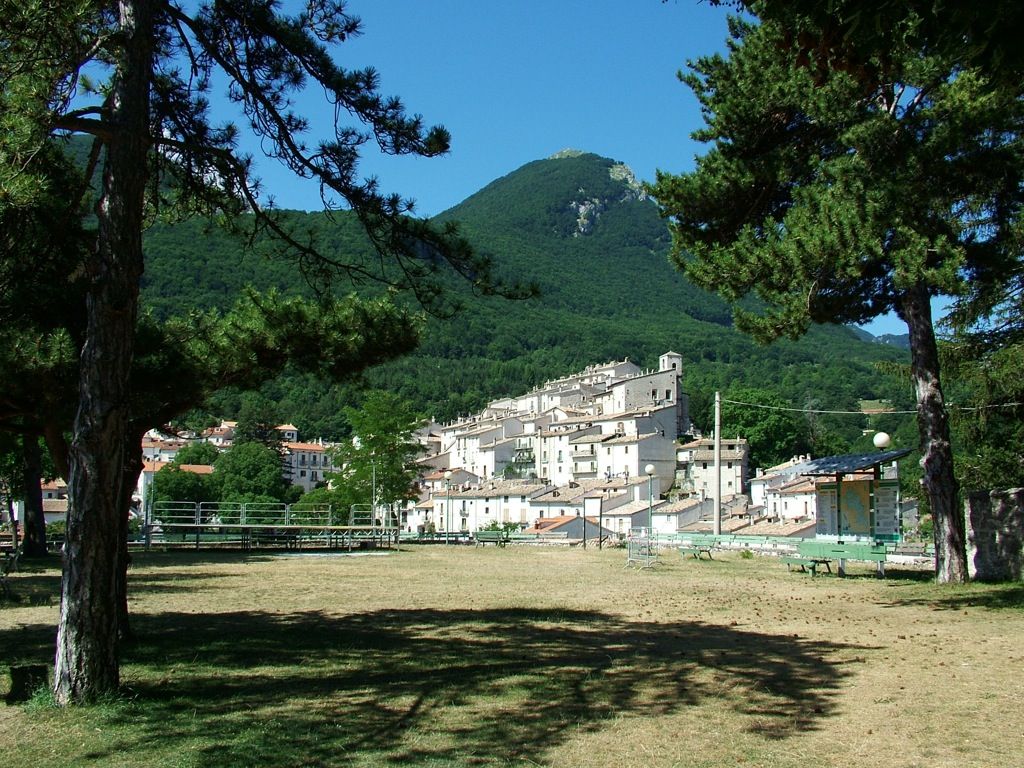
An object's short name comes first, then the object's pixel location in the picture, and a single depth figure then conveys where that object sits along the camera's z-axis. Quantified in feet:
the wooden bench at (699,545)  77.15
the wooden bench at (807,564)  55.57
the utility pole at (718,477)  99.81
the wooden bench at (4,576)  37.66
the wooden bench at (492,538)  115.83
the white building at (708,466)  287.89
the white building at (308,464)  393.11
